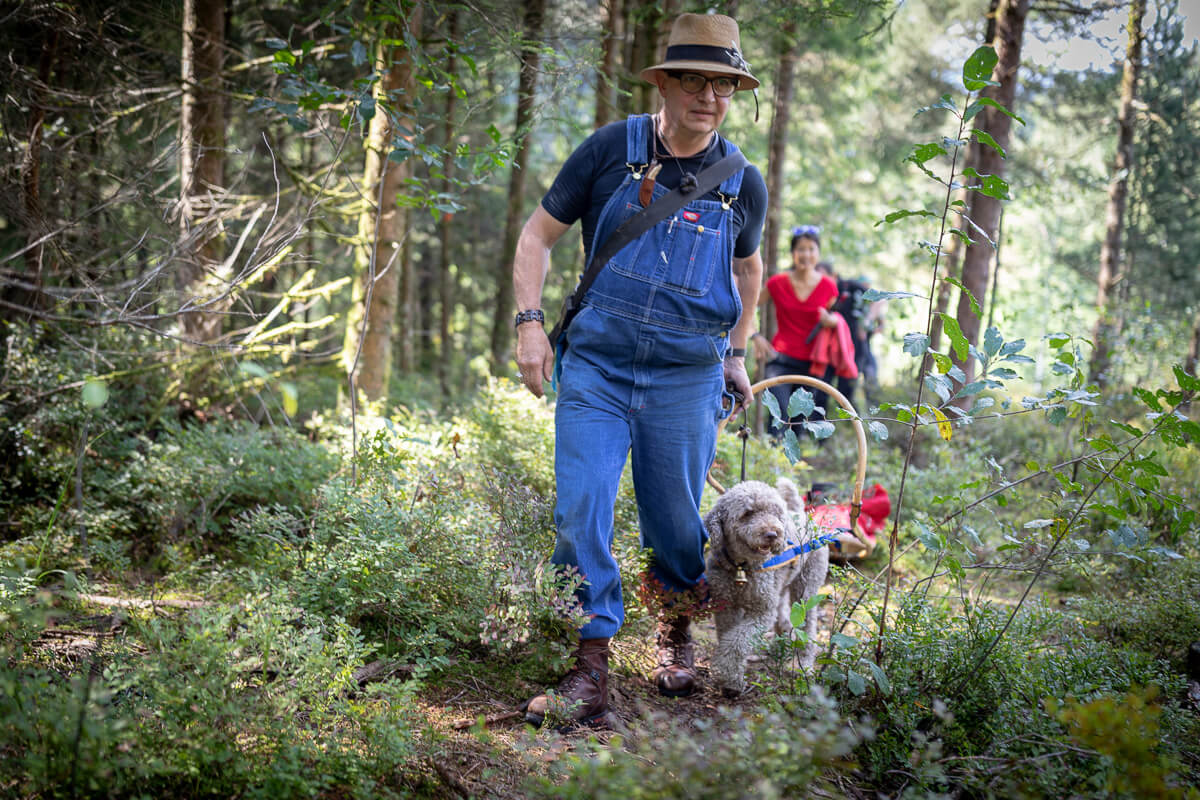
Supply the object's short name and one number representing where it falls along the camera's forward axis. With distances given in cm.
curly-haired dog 379
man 346
